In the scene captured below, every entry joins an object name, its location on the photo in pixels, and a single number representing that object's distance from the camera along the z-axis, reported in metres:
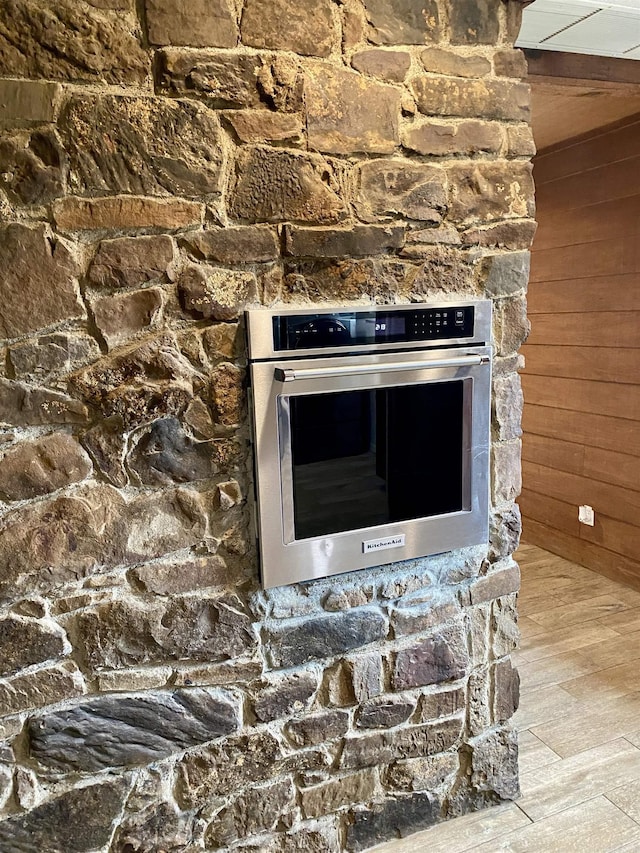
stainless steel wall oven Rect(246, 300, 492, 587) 1.58
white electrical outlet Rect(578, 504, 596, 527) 3.55
